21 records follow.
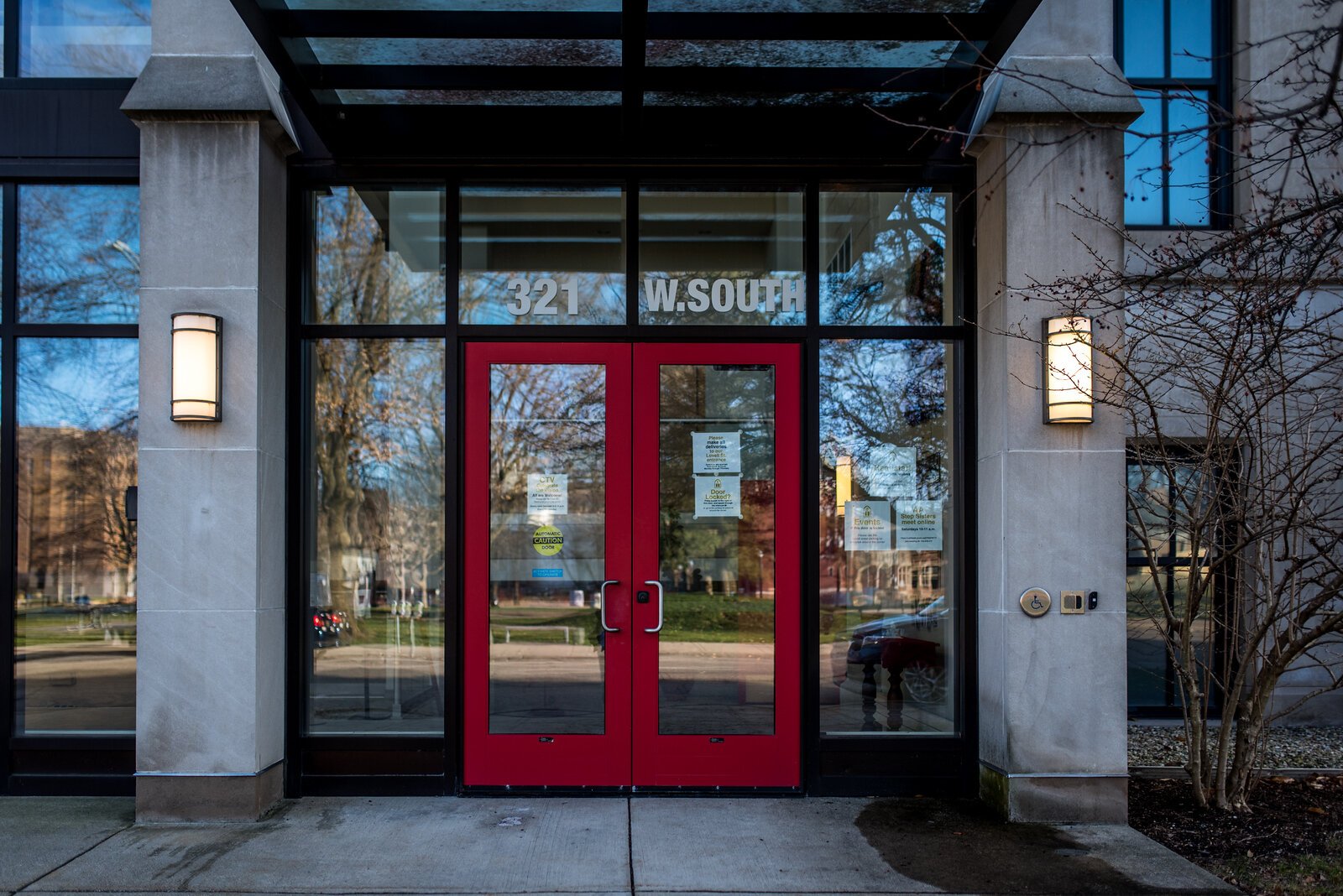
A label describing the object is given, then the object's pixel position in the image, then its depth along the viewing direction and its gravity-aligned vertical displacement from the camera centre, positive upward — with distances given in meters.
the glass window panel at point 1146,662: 8.67 -1.62
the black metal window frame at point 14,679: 6.23 -1.30
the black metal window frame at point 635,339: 6.21 +0.04
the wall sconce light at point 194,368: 5.76 +0.61
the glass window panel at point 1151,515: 8.65 -0.33
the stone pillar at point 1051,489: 5.82 -0.08
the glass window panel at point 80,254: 6.55 +1.45
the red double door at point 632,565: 6.24 -0.57
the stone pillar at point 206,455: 5.76 +0.12
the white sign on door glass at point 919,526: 6.47 -0.33
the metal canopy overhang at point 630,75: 5.33 +2.29
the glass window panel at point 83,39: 6.63 +2.92
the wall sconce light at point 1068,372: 5.84 +0.61
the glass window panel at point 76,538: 6.40 -0.41
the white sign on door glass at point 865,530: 6.47 -0.35
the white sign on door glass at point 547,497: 6.38 -0.14
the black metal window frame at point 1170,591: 8.52 -1.13
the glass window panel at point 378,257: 6.48 +1.42
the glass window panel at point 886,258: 6.52 +1.42
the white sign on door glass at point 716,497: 6.39 -0.14
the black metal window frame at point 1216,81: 8.88 +3.53
